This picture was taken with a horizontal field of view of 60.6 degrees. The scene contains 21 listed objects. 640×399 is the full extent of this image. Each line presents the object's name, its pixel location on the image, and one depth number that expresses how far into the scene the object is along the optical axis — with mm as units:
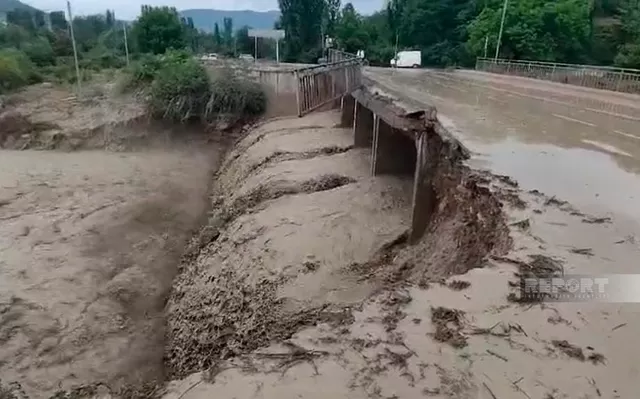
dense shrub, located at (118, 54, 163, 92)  22531
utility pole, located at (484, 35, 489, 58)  35469
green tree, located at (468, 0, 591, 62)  34250
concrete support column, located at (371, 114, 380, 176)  10328
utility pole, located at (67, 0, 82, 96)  24266
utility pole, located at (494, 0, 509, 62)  32094
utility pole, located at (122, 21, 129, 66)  32875
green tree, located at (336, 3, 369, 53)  44438
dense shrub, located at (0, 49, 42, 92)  24016
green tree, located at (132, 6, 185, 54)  37031
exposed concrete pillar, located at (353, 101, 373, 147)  13406
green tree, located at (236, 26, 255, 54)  48031
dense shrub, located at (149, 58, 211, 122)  20078
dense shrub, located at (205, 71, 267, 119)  20156
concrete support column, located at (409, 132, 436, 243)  7554
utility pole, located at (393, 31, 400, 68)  37331
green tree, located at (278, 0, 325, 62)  44531
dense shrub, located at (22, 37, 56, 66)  31000
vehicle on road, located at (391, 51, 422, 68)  38344
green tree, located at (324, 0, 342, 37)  46297
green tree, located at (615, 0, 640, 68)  25891
